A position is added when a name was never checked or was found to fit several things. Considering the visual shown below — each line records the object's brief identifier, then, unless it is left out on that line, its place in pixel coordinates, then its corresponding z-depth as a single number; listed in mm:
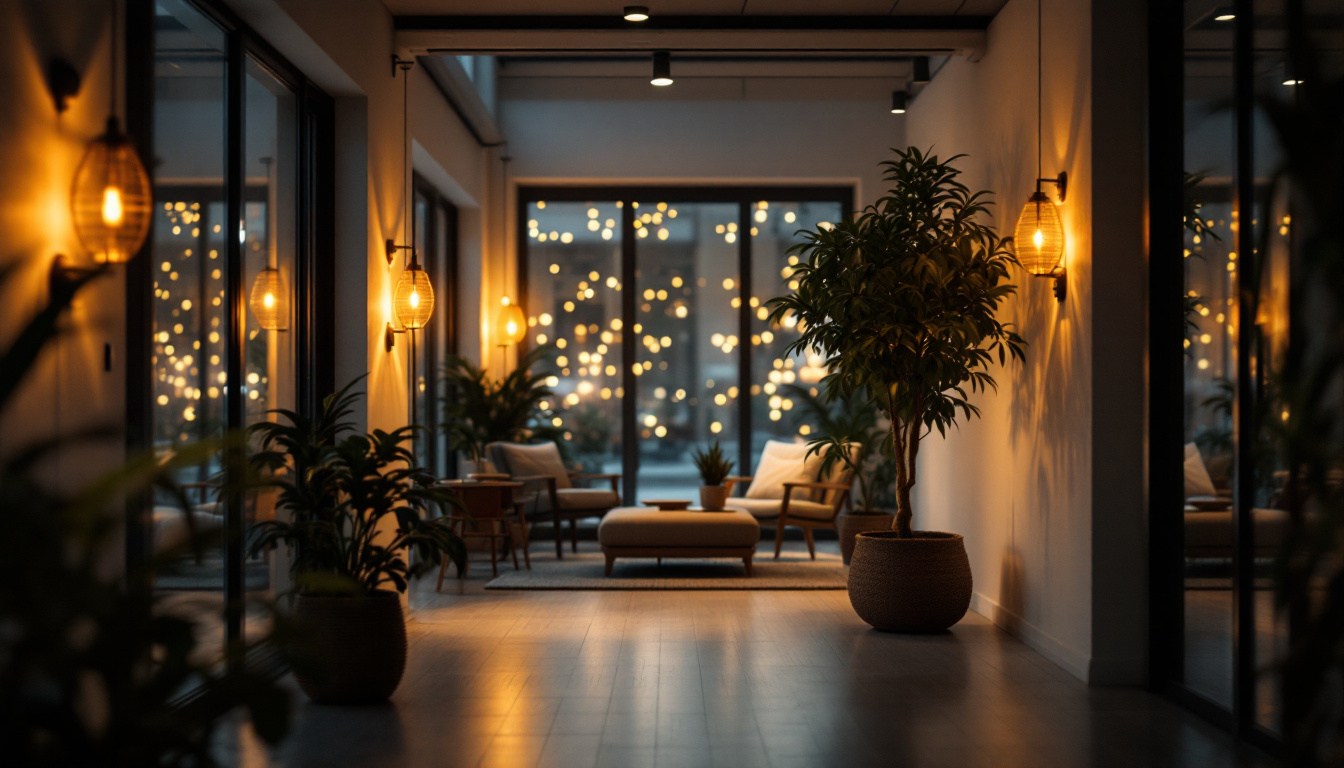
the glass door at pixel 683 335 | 10242
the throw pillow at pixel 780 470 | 8906
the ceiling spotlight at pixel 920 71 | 7516
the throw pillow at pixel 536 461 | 8641
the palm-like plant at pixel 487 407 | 9023
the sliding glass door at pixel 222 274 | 3898
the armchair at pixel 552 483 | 8609
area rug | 7379
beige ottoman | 7715
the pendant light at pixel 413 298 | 6270
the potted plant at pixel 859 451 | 7914
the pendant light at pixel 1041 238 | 4891
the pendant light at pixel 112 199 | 3070
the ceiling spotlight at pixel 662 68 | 6520
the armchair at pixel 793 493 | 8570
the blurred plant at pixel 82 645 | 1641
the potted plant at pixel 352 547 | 4172
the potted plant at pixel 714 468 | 8445
